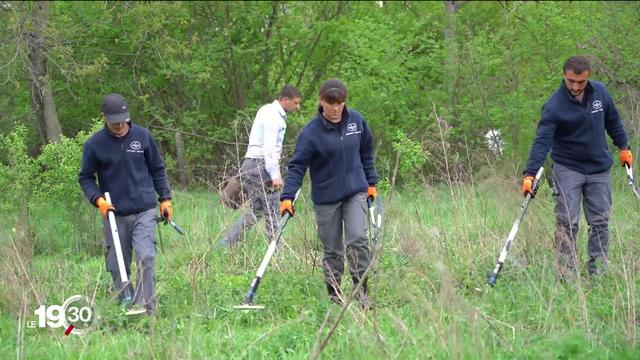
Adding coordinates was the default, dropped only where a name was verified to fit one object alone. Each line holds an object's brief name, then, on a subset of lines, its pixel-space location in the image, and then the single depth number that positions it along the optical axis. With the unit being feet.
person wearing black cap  45.73
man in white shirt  58.90
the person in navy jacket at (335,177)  46.11
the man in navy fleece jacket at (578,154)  47.26
